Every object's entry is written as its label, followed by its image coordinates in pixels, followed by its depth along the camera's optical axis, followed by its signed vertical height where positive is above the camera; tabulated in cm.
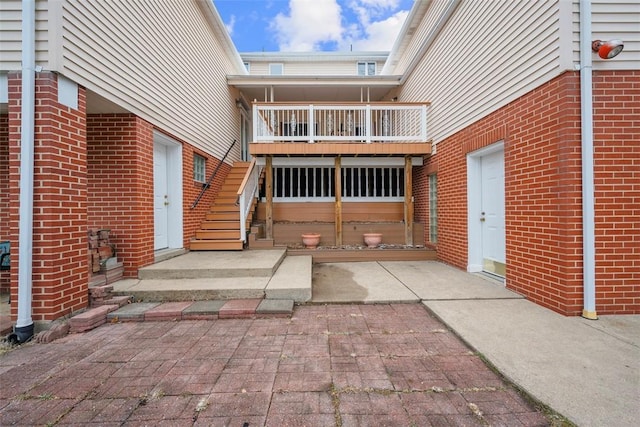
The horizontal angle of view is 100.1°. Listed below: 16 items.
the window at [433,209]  655 +9
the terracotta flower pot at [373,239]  661 -63
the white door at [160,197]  500 +33
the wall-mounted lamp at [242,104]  947 +407
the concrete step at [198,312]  318 -117
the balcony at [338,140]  638 +182
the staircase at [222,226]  584 -27
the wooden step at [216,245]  573 -66
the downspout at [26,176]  270 +40
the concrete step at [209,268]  413 -85
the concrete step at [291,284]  367 -101
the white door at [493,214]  439 -2
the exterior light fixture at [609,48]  285 +177
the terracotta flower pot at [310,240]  656 -64
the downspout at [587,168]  297 +50
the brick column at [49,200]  281 +16
